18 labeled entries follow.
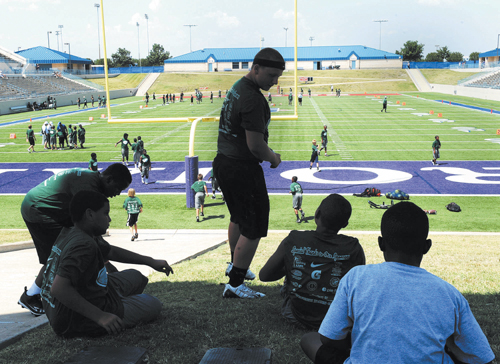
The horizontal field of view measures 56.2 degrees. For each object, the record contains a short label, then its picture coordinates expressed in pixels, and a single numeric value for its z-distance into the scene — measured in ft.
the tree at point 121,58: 359.87
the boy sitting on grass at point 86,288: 10.37
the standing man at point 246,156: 11.89
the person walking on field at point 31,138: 83.30
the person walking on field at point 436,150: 67.15
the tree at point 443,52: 460.14
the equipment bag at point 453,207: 45.78
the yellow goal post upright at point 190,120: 31.71
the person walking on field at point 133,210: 37.19
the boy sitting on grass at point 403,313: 6.36
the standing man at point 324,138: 76.48
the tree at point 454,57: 457.68
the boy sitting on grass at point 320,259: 10.80
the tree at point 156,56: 346.13
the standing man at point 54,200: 13.52
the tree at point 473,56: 463.01
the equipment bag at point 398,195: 49.55
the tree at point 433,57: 459.56
